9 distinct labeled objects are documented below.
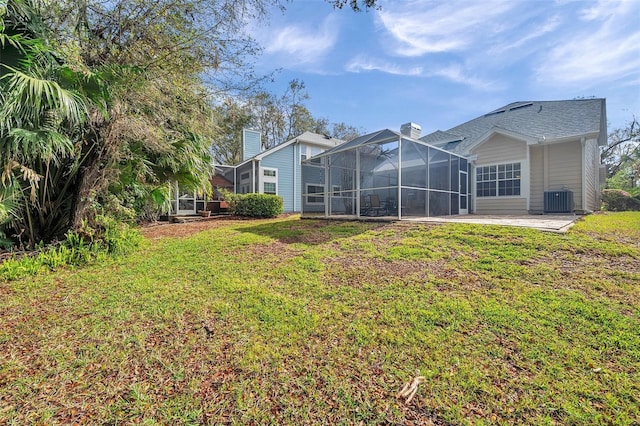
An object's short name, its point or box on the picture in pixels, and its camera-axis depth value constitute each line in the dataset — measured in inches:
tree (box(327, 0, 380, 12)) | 157.9
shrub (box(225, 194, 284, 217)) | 485.7
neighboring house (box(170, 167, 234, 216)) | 522.1
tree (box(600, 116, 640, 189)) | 834.8
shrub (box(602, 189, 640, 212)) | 551.5
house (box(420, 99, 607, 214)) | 372.8
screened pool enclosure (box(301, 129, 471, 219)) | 351.3
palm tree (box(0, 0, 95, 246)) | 139.3
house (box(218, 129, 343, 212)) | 619.5
